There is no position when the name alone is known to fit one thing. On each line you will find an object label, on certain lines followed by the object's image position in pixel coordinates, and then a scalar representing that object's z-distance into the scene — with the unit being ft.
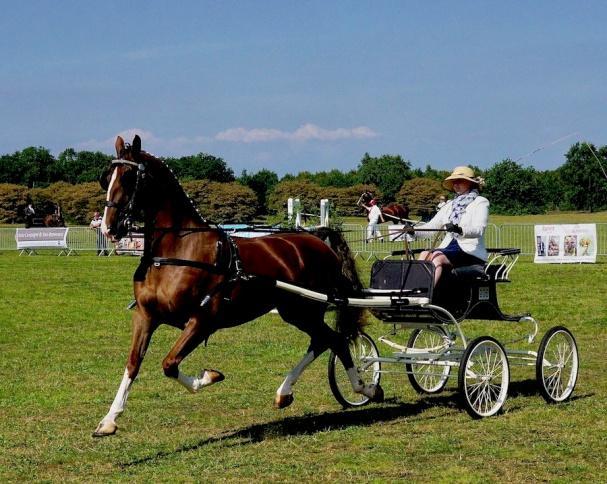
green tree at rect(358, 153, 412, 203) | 267.96
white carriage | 28.55
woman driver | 29.48
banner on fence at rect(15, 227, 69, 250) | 117.70
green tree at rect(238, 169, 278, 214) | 234.05
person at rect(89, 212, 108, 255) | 114.61
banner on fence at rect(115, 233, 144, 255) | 102.62
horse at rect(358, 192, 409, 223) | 92.17
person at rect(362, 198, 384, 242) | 98.89
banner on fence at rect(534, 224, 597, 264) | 90.38
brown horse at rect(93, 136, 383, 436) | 24.32
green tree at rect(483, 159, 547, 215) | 186.91
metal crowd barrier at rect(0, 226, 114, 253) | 118.47
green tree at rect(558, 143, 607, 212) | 199.11
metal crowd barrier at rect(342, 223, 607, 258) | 105.19
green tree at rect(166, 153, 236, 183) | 239.91
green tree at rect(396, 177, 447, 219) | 217.29
